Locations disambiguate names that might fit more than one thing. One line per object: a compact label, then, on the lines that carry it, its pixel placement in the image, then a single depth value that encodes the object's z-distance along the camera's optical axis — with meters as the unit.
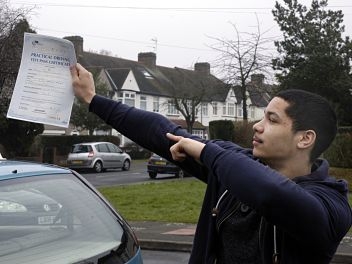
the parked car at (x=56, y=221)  2.88
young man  1.88
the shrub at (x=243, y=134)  32.45
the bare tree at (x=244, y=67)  39.53
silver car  28.30
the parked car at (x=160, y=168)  24.58
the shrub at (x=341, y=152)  19.38
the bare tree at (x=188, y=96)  47.91
